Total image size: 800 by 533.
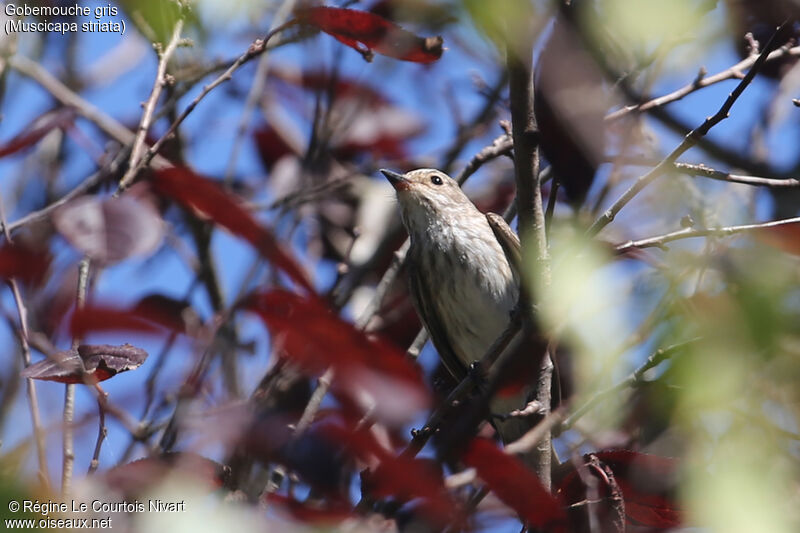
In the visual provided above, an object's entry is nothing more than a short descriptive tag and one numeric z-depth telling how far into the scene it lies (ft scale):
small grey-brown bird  30.42
